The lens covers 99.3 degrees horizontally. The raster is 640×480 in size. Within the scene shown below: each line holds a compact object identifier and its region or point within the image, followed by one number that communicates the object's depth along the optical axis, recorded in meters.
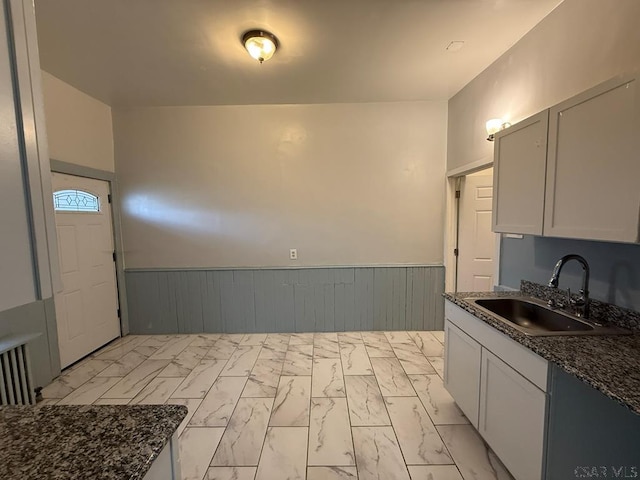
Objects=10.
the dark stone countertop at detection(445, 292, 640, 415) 0.98
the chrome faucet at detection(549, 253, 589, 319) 1.53
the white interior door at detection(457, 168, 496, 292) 3.20
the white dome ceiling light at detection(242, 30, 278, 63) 2.07
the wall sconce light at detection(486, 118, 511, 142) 2.32
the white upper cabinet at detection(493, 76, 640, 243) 1.18
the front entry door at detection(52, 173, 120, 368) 2.79
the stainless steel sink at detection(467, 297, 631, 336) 1.42
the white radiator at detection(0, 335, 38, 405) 2.03
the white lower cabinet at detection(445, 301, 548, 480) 1.30
